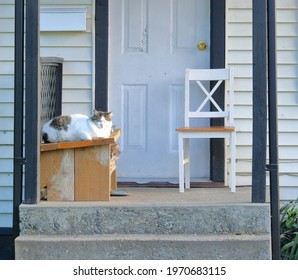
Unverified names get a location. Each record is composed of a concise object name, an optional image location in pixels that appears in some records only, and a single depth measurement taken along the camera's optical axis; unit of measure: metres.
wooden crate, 11.27
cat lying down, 11.48
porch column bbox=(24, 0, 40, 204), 10.93
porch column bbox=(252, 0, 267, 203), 10.91
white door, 14.05
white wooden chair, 12.47
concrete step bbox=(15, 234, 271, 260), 10.55
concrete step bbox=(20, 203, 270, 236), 10.80
